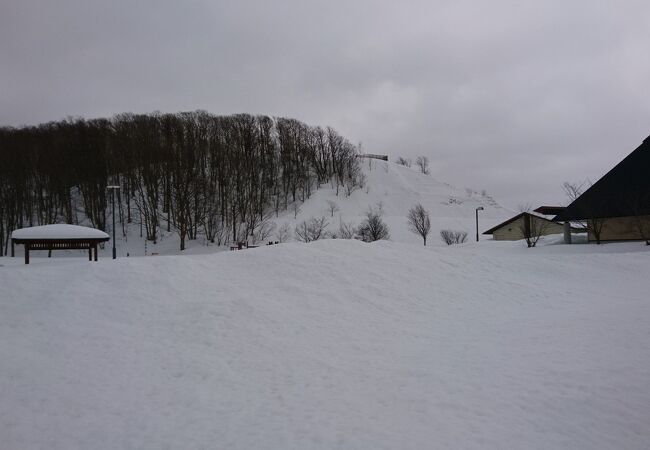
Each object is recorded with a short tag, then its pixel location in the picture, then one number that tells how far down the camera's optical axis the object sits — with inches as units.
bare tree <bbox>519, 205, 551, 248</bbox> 1721.2
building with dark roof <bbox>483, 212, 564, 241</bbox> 1742.1
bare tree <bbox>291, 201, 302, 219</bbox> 2186.3
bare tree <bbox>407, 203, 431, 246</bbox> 1797.5
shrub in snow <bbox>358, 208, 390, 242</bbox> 1641.0
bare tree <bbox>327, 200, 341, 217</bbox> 2253.2
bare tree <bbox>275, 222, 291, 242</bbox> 1664.6
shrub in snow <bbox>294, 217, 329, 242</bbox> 1546.5
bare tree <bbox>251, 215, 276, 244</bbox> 1710.1
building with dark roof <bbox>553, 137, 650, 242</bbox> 1148.5
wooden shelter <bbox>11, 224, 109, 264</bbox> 679.1
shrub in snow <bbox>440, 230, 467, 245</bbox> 1828.2
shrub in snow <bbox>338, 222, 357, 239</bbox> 1664.6
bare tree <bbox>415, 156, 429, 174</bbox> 4318.9
